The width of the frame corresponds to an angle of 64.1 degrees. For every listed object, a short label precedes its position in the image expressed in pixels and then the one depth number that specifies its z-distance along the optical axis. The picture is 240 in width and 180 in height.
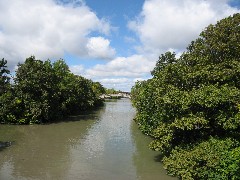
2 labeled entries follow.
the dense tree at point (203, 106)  9.32
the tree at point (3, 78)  22.03
